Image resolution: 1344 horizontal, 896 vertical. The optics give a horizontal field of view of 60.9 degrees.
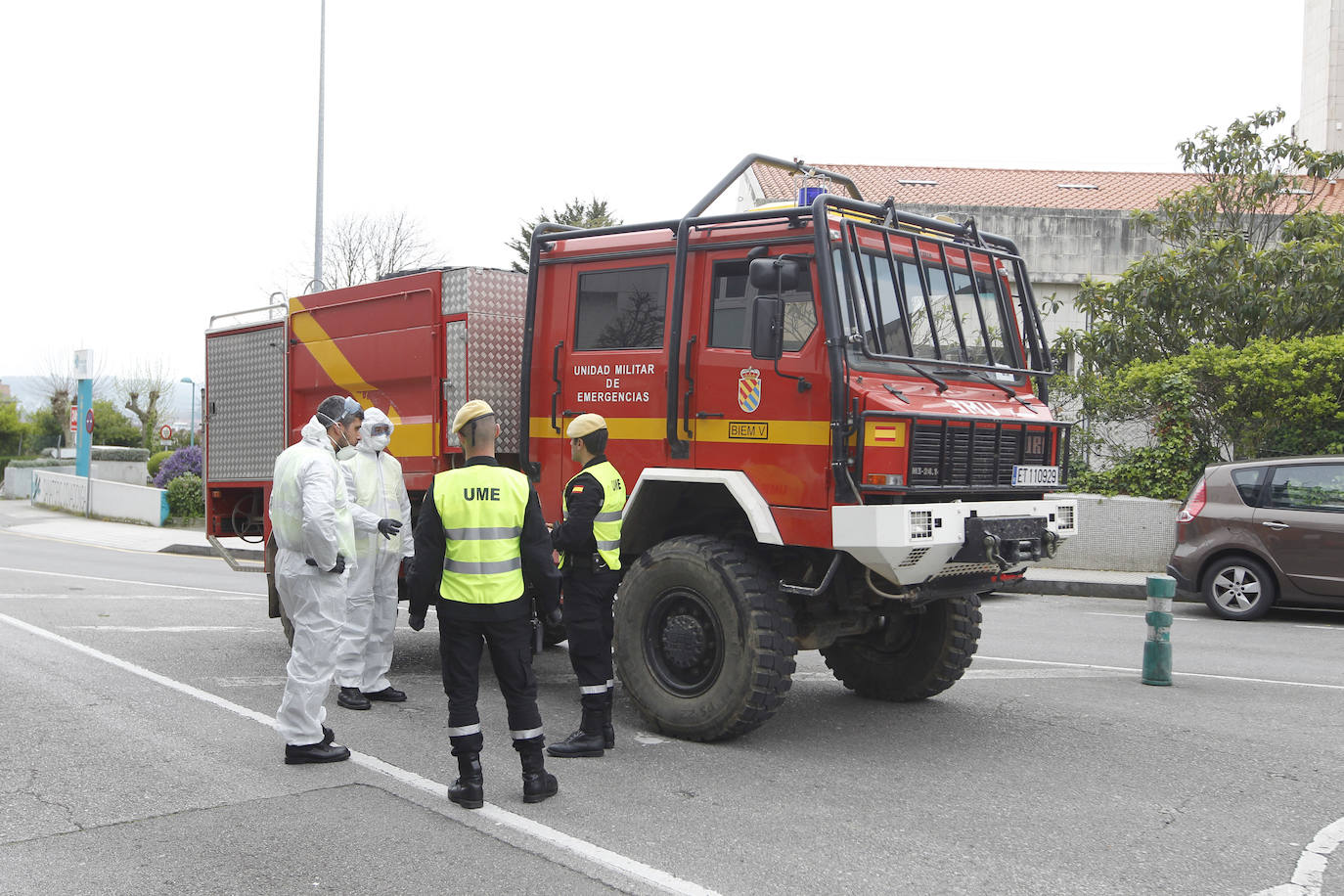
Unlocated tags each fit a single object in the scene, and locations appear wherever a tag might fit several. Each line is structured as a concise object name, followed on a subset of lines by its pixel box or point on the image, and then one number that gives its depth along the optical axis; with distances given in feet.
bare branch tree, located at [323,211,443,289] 122.52
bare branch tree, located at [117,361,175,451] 159.94
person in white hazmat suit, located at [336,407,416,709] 23.31
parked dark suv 36.35
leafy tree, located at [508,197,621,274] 110.11
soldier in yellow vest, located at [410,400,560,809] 16.52
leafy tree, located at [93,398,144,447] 160.35
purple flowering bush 93.15
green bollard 25.81
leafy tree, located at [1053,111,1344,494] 49.01
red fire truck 19.21
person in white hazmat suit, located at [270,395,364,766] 18.90
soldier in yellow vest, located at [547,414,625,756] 19.47
